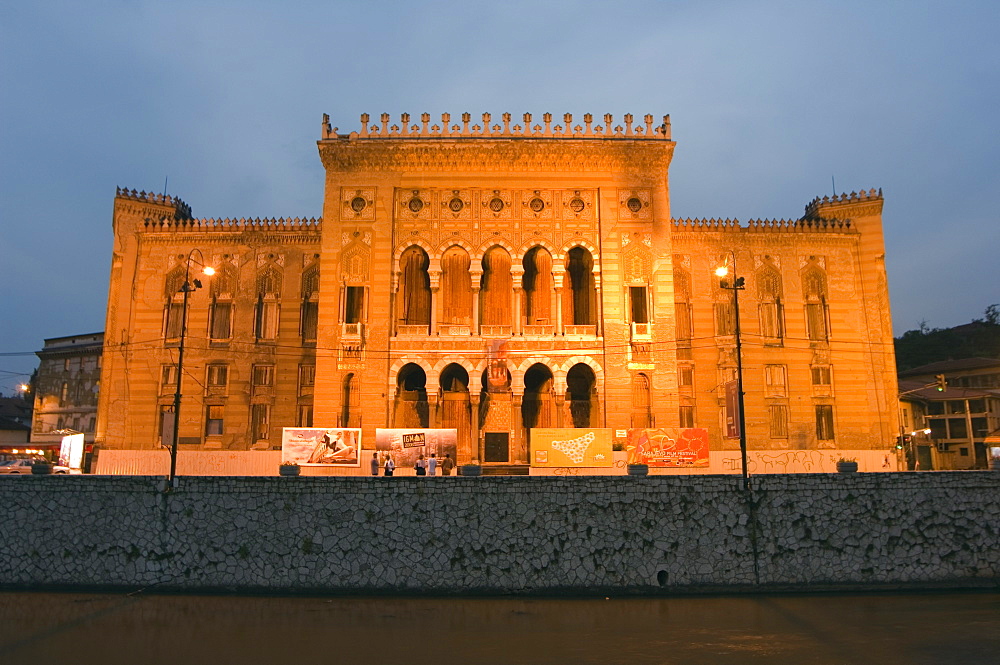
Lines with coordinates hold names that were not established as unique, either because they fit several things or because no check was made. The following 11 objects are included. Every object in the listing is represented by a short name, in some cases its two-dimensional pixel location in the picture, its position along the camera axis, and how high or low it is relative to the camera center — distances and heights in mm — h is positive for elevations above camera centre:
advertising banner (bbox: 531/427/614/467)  26859 +467
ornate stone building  32031 +7327
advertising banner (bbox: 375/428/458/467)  28625 +633
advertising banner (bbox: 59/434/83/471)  27719 +213
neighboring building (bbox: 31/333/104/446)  47375 +4503
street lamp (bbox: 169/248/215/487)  19656 +1396
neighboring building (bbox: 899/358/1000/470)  41250 +2351
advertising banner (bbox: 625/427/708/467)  28172 +510
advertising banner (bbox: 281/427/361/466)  28531 +465
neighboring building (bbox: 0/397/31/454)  51969 +2353
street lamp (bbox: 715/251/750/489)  19544 +1656
